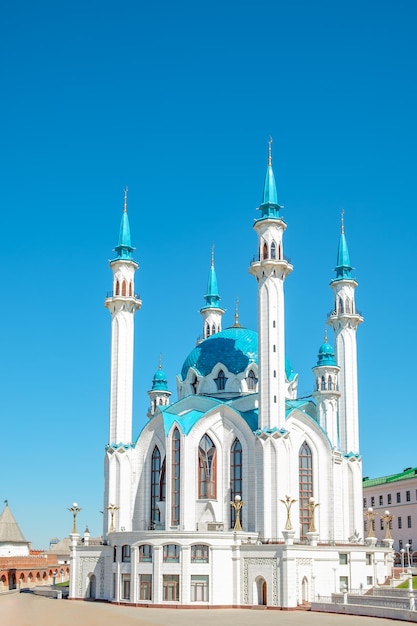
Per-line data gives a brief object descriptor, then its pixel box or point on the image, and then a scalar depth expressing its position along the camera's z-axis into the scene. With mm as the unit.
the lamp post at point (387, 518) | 61469
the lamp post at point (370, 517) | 62406
